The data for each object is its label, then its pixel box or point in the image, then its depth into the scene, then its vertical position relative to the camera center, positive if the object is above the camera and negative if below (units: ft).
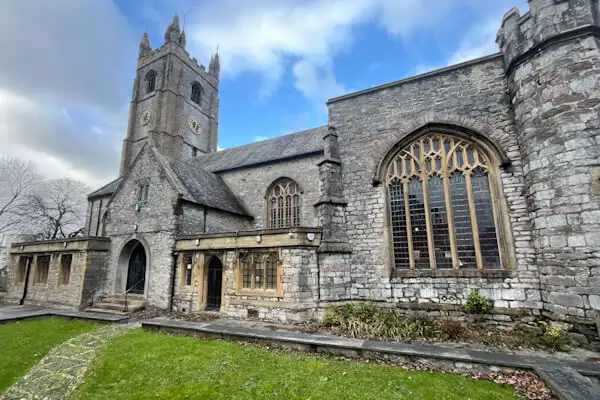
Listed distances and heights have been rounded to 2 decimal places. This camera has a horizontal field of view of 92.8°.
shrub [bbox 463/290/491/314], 28.86 -4.58
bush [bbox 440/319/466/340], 26.81 -6.60
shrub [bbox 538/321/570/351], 23.43 -6.70
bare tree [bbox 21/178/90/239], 84.23 +16.12
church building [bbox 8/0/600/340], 25.93 +5.23
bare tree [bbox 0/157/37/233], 80.12 +19.11
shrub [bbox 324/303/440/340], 27.81 -6.52
